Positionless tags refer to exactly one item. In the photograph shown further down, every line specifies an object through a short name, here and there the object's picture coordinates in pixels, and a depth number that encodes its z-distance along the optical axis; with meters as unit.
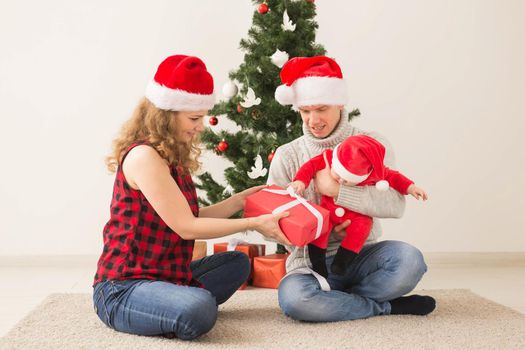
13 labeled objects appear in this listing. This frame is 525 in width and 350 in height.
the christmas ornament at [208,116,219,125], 3.21
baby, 2.08
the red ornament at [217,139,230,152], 3.09
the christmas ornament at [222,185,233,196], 3.11
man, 2.14
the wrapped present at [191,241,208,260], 3.13
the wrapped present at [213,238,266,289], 3.10
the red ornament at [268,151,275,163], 2.95
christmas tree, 3.03
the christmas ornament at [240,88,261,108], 3.03
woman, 1.92
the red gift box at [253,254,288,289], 3.01
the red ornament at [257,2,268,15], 3.01
